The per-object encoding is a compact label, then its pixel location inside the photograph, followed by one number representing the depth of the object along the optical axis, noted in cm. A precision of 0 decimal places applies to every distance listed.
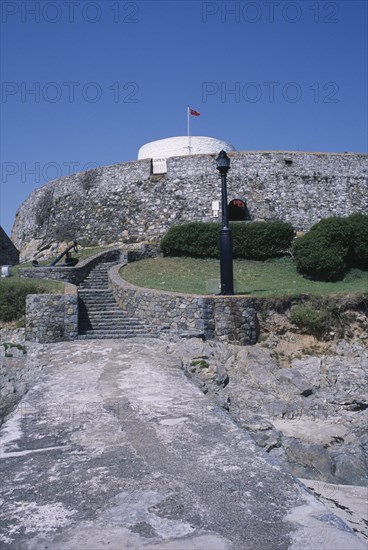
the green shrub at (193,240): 1964
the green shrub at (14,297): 1248
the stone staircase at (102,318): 1187
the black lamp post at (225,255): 1216
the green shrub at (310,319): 1224
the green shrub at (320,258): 1778
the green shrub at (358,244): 1893
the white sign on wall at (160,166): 2383
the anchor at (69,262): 1733
